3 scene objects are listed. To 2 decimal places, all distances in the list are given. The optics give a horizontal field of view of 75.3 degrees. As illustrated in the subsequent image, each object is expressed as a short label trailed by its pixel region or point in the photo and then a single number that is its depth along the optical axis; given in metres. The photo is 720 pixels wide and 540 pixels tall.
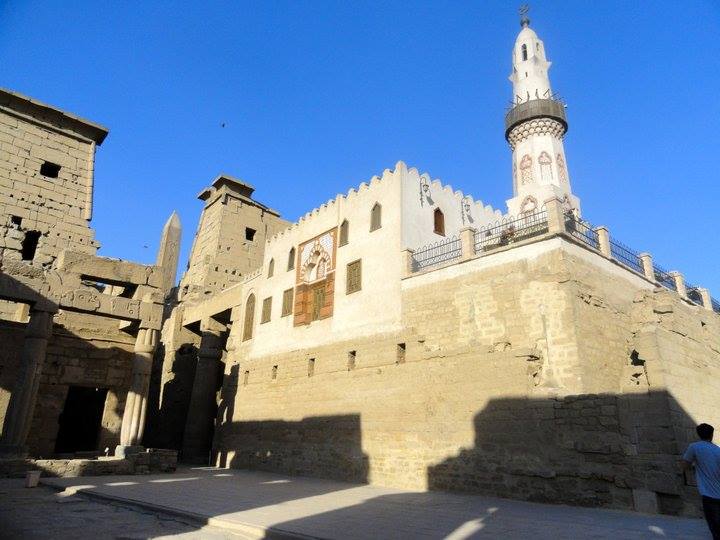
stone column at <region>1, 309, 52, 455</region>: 11.75
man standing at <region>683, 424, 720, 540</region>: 4.87
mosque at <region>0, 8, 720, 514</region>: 9.37
